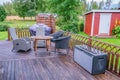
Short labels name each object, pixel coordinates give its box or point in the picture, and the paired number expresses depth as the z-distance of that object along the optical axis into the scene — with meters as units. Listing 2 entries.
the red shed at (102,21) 7.38
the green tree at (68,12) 8.02
